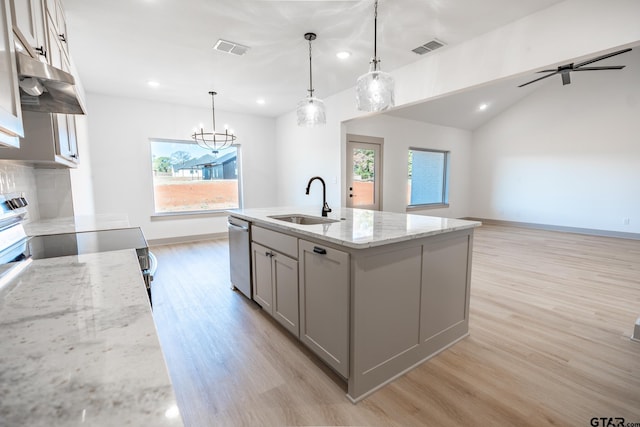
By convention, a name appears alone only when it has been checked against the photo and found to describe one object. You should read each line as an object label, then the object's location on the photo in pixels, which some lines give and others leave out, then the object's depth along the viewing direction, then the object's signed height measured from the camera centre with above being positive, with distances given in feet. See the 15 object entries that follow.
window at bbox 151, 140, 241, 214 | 18.35 +0.52
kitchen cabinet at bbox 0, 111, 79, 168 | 5.48 +0.88
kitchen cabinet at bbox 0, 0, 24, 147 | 2.64 +0.95
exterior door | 18.54 +0.88
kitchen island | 5.33 -2.21
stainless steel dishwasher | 9.21 -2.34
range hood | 3.34 +1.44
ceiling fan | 12.18 +5.04
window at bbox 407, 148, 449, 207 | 23.36 +0.62
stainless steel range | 4.11 -1.01
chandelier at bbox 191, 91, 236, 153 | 18.53 +2.97
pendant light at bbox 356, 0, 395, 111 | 7.57 +2.56
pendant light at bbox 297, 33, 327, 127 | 9.83 +2.57
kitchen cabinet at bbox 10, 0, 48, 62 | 3.69 +2.33
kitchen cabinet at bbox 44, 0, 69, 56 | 5.81 +3.78
